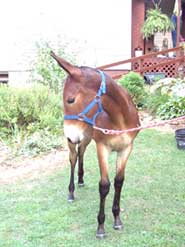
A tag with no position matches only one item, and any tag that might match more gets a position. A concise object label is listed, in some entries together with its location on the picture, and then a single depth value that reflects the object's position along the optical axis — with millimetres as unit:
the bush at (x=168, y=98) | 7820
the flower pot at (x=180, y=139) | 6384
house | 11211
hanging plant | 11031
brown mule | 3273
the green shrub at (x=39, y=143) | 6427
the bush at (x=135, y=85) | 8852
